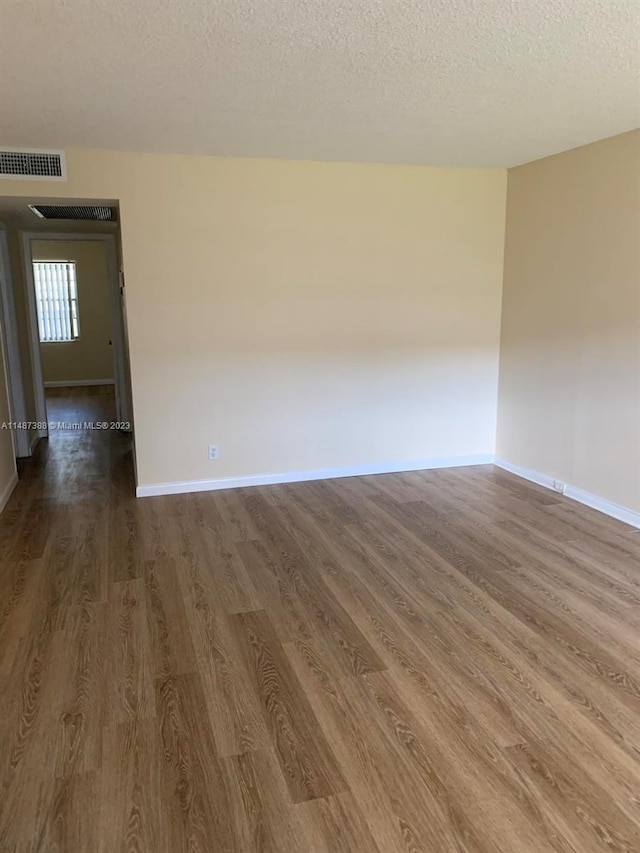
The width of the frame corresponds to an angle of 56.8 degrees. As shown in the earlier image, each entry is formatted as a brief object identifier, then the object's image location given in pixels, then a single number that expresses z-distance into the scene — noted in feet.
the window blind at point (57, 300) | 33.06
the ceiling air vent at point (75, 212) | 14.66
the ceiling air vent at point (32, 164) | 12.52
